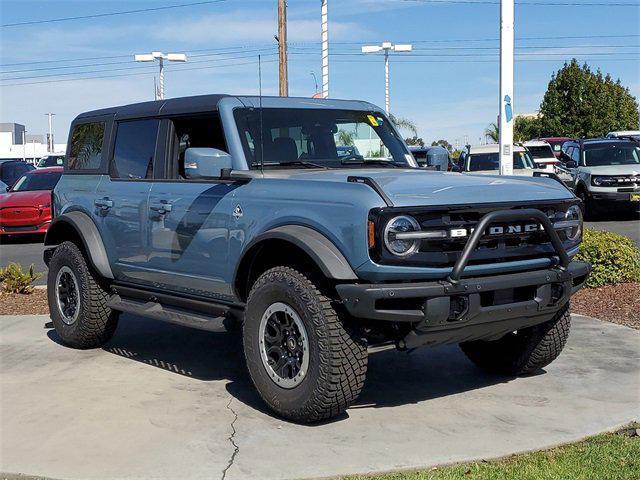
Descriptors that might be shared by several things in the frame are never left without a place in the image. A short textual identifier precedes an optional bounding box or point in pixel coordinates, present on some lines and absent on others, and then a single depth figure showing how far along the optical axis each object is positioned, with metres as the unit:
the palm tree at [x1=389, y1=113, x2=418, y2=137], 49.41
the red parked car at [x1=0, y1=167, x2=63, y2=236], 18.02
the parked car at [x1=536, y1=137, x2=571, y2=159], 38.59
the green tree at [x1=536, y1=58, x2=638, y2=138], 53.38
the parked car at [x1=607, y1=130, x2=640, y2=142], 32.46
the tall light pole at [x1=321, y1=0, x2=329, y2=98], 22.30
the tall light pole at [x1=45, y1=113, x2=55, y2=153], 86.86
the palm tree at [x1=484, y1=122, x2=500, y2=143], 65.01
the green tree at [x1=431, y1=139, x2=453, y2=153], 80.84
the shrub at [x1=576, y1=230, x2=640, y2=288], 9.42
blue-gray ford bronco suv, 4.83
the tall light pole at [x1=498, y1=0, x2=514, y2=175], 10.41
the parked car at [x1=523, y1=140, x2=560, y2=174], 26.48
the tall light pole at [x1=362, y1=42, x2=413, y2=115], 35.81
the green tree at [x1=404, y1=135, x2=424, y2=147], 55.97
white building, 85.25
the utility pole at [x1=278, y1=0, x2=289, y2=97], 21.11
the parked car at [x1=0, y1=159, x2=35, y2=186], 28.25
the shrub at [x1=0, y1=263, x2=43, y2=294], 10.48
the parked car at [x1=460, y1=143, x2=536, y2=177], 22.67
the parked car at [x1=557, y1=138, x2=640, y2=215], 19.80
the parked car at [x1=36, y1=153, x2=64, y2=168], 33.65
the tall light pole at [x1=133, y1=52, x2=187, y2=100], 30.16
